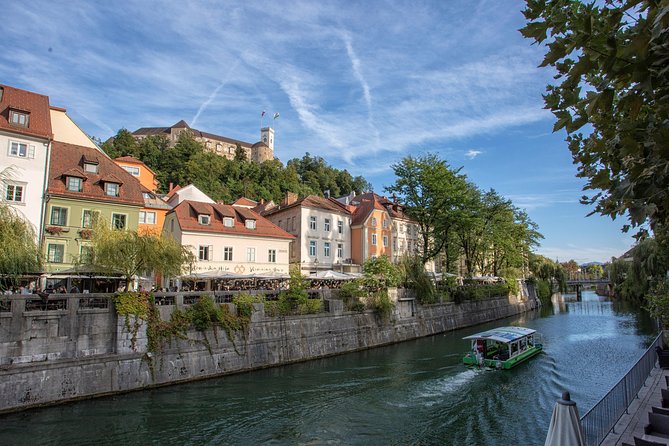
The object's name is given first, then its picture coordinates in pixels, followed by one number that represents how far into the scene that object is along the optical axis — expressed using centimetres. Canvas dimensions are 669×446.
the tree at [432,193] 4603
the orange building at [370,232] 5191
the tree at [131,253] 2208
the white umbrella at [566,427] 673
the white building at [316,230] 4806
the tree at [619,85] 303
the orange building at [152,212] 4084
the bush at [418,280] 3934
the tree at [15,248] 1912
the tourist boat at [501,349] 2458
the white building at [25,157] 2747
